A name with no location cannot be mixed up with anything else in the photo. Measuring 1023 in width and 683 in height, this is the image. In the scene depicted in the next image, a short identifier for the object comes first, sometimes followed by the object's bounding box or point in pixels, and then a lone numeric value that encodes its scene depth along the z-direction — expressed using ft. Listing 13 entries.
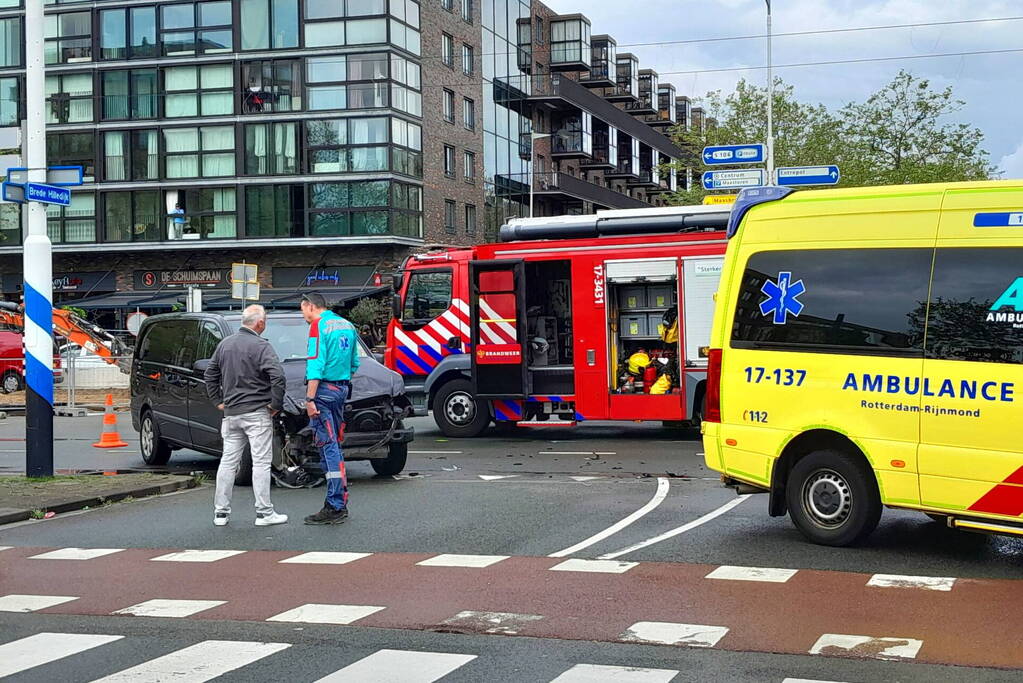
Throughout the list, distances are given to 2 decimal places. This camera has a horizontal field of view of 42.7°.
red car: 108.17
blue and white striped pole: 42.14
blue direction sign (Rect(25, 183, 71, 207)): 41.45
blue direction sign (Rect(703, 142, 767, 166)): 74.13
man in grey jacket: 34.88
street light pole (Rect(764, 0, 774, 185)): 76.69
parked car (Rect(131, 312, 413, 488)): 42.83
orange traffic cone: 62.13
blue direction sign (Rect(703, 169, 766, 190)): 73.41
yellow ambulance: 26.40
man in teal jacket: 34.73
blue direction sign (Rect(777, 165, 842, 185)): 67.72
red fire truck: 56.90
